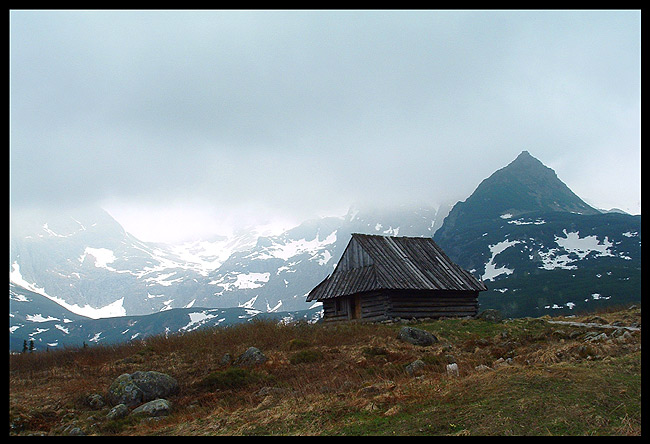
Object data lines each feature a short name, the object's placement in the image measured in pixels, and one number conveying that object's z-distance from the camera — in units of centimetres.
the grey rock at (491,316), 3035
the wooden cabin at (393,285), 3112
